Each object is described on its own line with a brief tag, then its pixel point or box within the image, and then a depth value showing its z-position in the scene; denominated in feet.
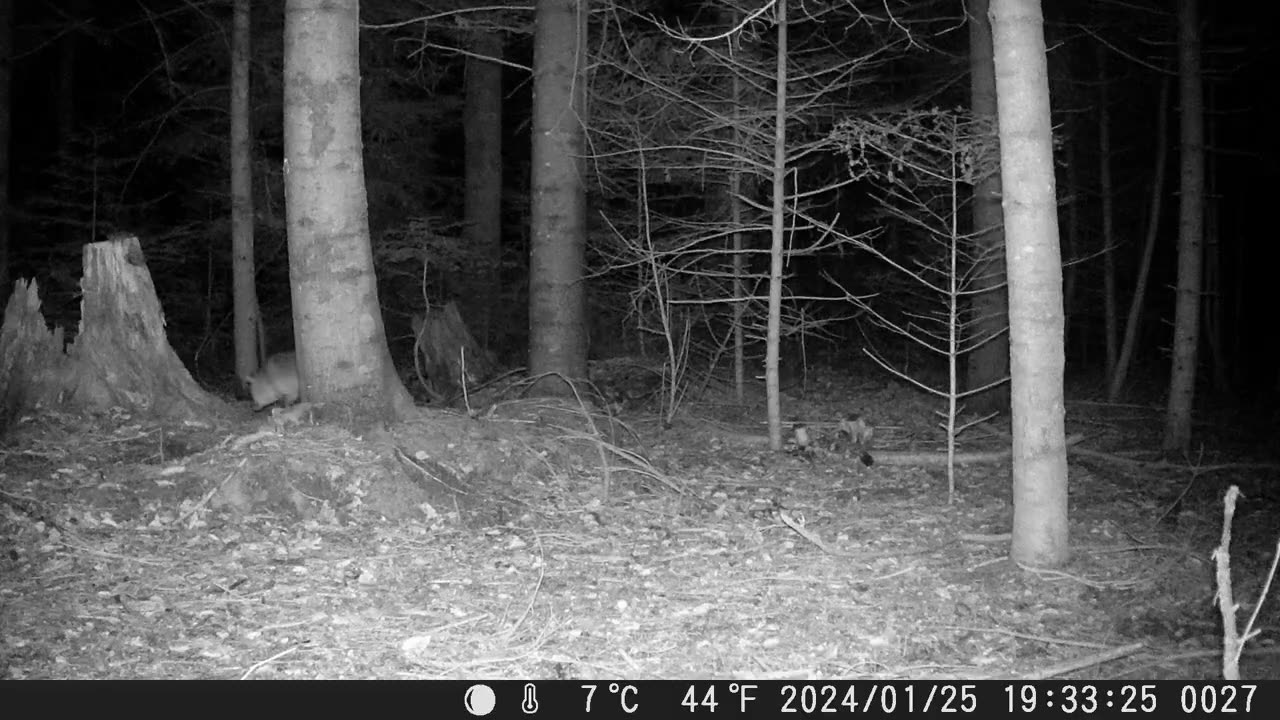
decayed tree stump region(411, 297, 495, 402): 41.51
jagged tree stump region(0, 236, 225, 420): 28.45
